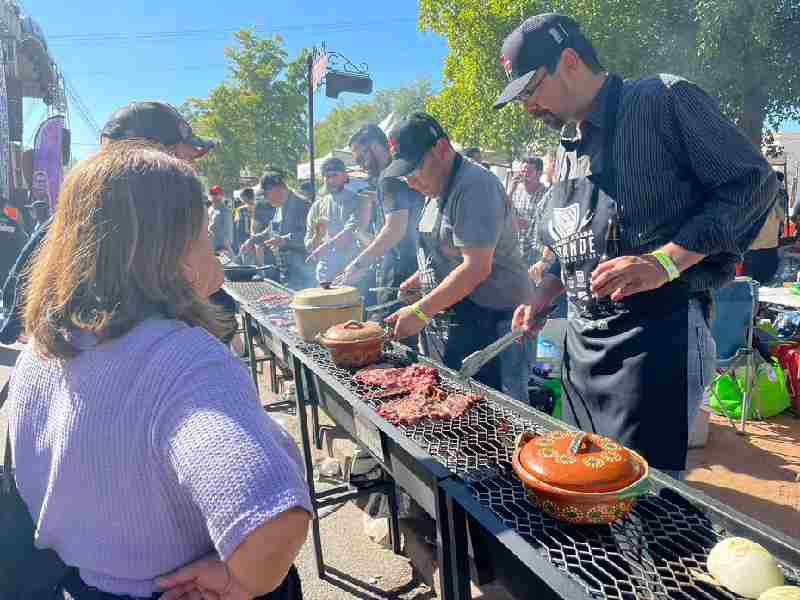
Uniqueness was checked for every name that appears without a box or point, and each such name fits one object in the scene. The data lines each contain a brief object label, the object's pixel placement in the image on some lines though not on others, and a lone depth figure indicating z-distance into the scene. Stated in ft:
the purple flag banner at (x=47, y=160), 40.63
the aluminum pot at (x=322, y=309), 9.33
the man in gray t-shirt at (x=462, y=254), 8.59
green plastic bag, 14.88
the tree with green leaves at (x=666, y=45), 33.78
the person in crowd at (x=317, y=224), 19.81
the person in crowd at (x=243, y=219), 39.91
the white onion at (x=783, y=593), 2.97
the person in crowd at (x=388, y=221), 13.69
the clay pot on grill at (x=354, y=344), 8.01
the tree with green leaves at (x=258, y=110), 92.48
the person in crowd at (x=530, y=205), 23.13
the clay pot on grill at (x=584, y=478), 3.86
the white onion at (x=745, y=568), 3.25
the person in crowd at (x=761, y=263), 18.88
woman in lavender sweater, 3.02
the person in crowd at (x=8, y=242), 31.08
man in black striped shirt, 5.30
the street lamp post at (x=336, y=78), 33.88
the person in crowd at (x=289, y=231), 23.54
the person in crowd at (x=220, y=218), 33.71
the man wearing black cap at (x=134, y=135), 7.77
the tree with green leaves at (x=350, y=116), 179.57
